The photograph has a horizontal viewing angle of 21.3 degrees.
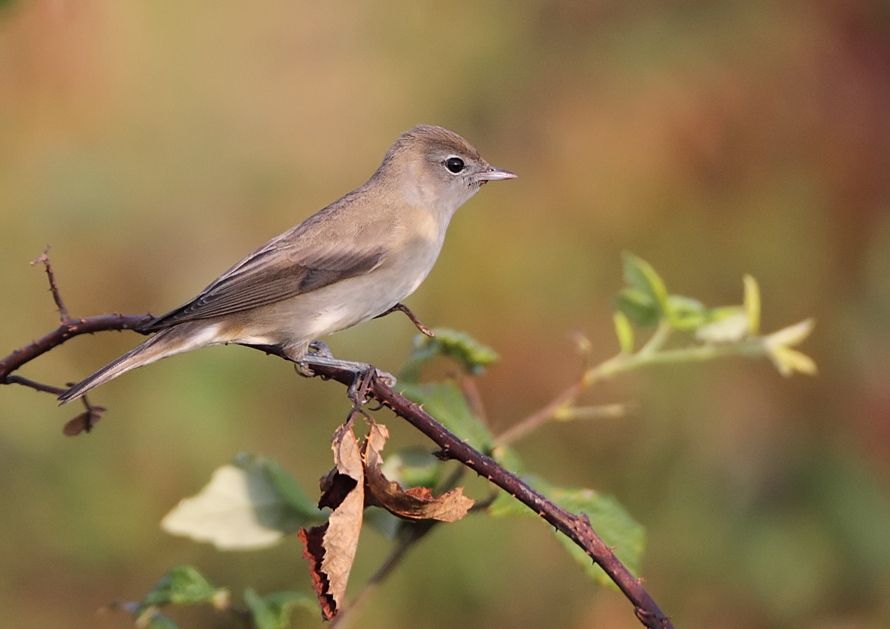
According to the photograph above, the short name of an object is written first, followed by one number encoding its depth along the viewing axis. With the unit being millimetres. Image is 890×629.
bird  5922
